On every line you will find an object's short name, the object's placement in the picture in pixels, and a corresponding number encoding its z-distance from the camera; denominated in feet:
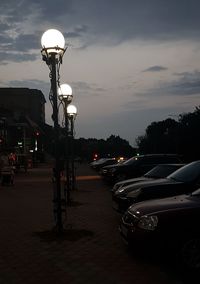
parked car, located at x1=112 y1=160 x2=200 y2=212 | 22.85
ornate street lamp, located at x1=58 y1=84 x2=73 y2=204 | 31.99
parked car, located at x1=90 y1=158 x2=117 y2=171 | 89.41
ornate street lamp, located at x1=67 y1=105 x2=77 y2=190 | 41.64
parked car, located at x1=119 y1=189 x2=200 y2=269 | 15.35
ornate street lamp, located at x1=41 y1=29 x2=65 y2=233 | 22.72
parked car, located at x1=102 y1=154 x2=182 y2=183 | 50.83
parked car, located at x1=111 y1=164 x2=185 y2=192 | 31.34
